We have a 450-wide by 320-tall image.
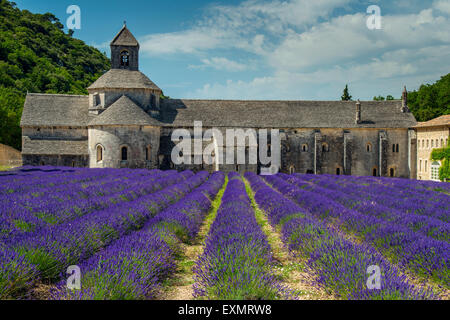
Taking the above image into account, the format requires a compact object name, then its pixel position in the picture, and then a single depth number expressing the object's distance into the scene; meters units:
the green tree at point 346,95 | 67.06
